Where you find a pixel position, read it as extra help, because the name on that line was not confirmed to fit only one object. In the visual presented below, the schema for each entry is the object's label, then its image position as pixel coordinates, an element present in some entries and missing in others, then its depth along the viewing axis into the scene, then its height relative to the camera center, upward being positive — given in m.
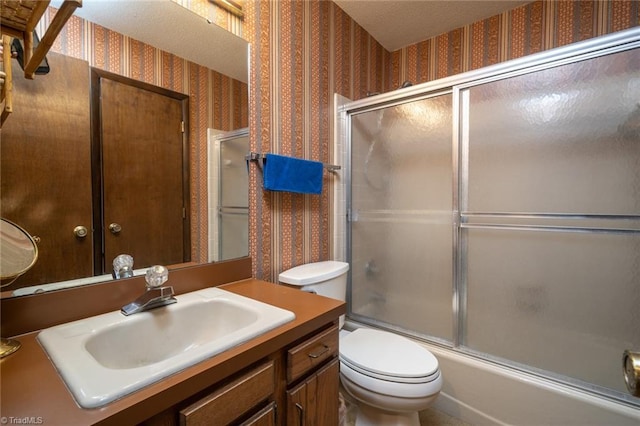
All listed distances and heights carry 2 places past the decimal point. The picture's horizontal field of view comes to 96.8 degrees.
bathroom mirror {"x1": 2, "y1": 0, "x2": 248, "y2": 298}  0.87 +0.65
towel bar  1.30 +0.24
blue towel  1.32 +0.17
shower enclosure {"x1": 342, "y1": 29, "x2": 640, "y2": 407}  1.22 -0.01
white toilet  1.11 -0.65
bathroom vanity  0.47 -0.34
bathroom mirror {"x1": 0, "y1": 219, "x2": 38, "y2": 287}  0.64 -0.10
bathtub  1.20 -0.89
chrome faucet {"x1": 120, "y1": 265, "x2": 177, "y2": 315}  0.84 -0.26
